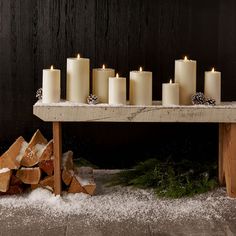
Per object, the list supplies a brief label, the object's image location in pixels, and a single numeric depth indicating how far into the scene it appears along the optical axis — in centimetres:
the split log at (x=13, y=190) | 292
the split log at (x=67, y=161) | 296
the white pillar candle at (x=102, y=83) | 292
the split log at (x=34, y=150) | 290
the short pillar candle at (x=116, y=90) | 284
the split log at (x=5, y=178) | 286
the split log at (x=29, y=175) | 291
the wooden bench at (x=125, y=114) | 280
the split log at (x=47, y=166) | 291
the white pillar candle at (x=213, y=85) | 291
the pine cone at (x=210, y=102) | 288
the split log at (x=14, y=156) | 288
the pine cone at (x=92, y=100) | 285
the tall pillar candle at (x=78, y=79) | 287
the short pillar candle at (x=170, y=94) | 284
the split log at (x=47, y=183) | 292
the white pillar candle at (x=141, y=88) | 286
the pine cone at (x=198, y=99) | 287
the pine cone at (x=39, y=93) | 297
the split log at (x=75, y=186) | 290
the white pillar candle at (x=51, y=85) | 285
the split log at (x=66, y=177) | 290
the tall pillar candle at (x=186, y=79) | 289
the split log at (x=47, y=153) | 291
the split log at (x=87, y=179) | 289
